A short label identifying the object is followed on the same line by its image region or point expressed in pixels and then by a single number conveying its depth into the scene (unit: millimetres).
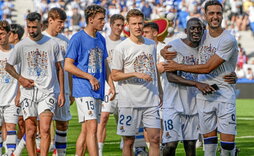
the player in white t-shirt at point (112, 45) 14420
